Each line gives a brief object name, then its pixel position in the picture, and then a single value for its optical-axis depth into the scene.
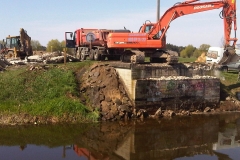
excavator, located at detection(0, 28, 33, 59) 26.08
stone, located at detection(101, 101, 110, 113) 15.48
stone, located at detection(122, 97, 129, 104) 15.88
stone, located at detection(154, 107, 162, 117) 16.19
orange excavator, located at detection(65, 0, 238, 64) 17.95
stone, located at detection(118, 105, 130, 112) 15.50
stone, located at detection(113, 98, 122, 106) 15.68
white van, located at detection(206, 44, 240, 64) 26.15
